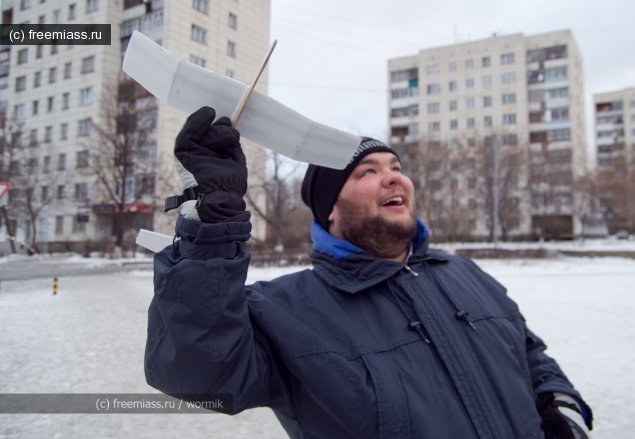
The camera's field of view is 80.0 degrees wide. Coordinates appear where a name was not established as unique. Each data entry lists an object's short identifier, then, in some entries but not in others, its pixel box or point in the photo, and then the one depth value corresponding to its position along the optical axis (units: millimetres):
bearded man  1104
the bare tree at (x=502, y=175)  32219
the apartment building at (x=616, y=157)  33438
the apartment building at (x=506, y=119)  34375
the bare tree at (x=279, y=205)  18916
